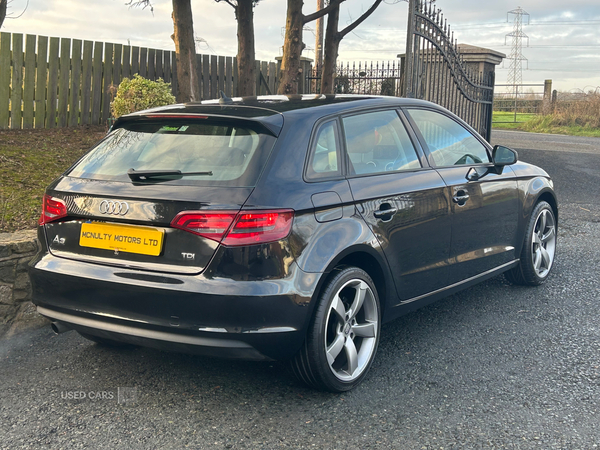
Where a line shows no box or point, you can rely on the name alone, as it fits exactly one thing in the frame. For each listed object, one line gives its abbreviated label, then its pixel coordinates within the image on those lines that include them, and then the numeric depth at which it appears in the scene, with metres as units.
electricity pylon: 52.78
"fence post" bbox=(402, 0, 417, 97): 10.27
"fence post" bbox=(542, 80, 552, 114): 30.47
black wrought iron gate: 10.56
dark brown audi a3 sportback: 3.14
